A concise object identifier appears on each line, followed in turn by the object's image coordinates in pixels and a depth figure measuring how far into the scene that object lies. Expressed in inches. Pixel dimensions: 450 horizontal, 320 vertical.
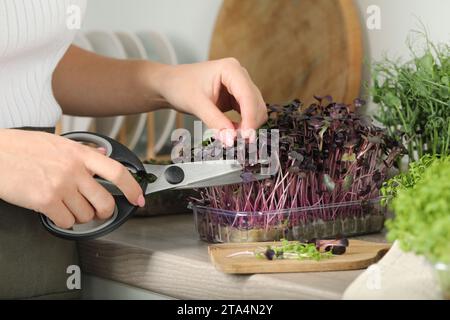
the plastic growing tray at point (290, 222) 42.4
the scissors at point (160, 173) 39.9
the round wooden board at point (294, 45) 61.7
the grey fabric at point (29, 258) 40.6
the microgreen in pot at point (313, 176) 42.6
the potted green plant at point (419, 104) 47.9
